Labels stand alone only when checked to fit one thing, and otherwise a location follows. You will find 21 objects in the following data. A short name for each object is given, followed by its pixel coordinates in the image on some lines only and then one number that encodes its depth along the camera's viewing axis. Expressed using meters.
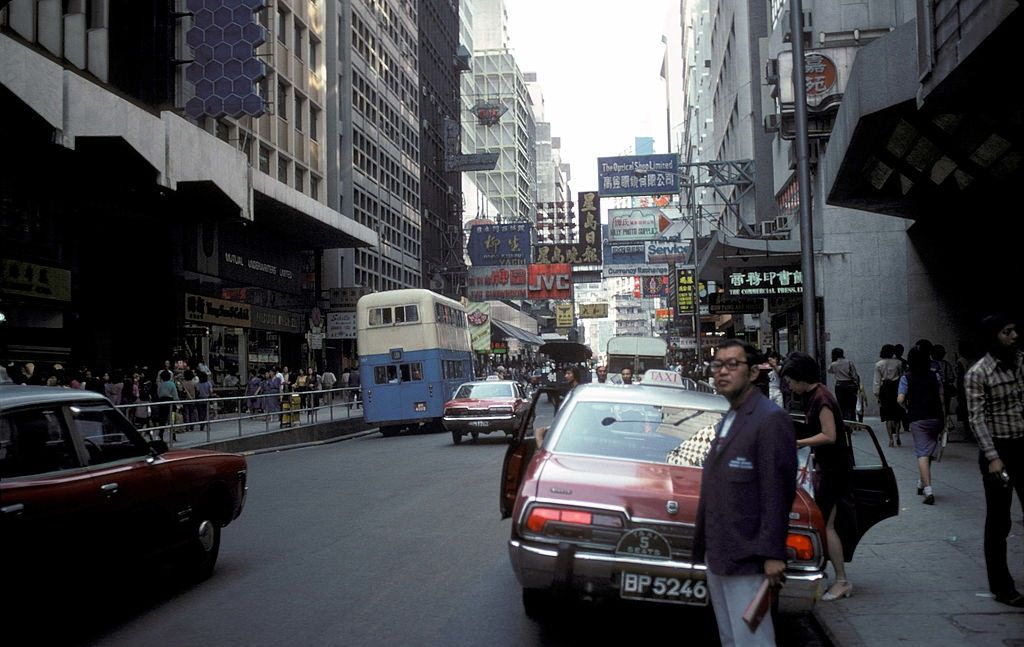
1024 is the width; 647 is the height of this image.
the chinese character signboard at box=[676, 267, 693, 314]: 61.88
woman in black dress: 7.41
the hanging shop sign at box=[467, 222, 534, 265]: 65.25
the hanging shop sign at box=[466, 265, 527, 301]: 70.94
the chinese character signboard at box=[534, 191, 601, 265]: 66.50
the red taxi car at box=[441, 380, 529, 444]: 25.33
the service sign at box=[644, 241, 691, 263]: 61.56
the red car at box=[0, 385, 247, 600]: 6.34
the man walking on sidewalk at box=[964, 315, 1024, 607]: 6.85
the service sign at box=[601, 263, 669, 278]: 67.00
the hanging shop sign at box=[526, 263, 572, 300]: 69.31
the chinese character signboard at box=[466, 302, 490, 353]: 69.31
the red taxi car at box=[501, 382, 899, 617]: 5.94
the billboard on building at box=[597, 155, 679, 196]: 47.91
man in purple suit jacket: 4.36
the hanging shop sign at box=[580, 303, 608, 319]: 114.45
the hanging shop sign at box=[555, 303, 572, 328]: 116.44
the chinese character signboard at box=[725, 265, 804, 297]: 29.27
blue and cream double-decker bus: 30.86
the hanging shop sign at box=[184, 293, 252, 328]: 34.47
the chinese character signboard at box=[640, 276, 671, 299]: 100.21
